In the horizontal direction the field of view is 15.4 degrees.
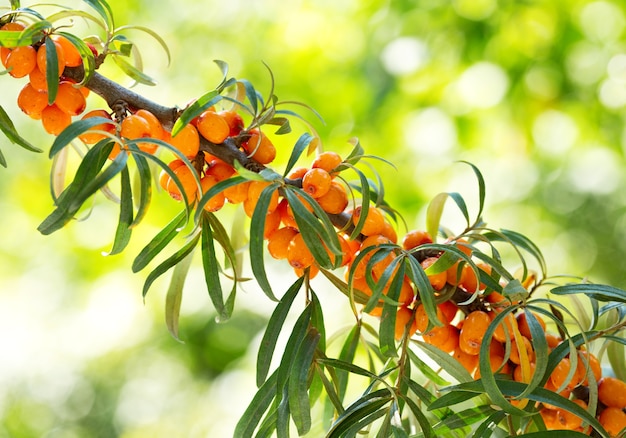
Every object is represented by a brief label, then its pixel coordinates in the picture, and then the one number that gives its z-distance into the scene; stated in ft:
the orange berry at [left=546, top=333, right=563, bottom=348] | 2.27
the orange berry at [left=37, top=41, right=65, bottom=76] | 2.16
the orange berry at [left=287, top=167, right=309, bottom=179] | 2.27
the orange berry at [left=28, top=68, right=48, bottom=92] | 2.18
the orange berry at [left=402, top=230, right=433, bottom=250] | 2.30
